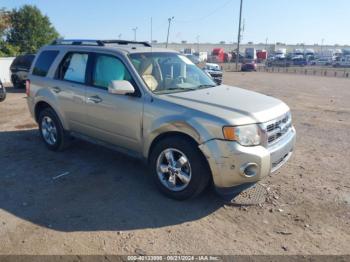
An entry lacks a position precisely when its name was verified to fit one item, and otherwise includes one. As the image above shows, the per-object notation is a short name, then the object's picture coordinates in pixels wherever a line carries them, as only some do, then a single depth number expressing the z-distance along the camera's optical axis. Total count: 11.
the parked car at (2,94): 11.69
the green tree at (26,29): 33.03
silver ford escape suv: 3.84
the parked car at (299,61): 61.53
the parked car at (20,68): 15.21
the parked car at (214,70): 20.77
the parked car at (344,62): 59.66
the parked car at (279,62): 57.28
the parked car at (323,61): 65.00
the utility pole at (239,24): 44.84
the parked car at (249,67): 43.12
